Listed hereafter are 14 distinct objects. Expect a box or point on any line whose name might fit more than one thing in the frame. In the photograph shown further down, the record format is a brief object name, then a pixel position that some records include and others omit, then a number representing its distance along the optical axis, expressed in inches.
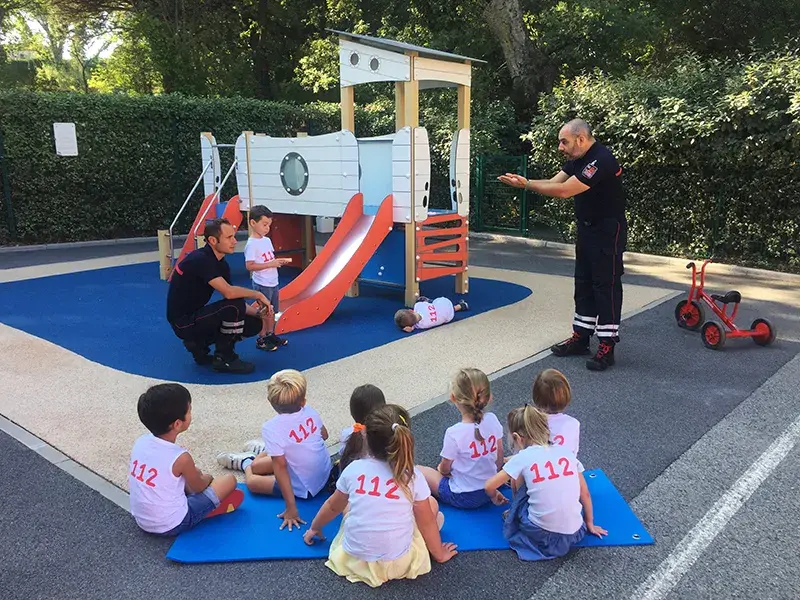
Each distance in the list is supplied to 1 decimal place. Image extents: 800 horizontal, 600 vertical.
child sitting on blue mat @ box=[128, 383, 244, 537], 114.0
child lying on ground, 261.6
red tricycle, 232.4
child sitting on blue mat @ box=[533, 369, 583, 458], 121.0
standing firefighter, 202.7
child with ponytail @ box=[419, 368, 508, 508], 121.2
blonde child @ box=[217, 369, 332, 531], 122.6
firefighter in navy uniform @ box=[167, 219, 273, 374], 200.5
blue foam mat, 112.3
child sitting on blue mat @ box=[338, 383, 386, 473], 118.0
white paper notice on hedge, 485.4
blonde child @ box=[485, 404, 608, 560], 109.4
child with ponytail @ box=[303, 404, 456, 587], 100.2
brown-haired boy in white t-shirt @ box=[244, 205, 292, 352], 241.0
